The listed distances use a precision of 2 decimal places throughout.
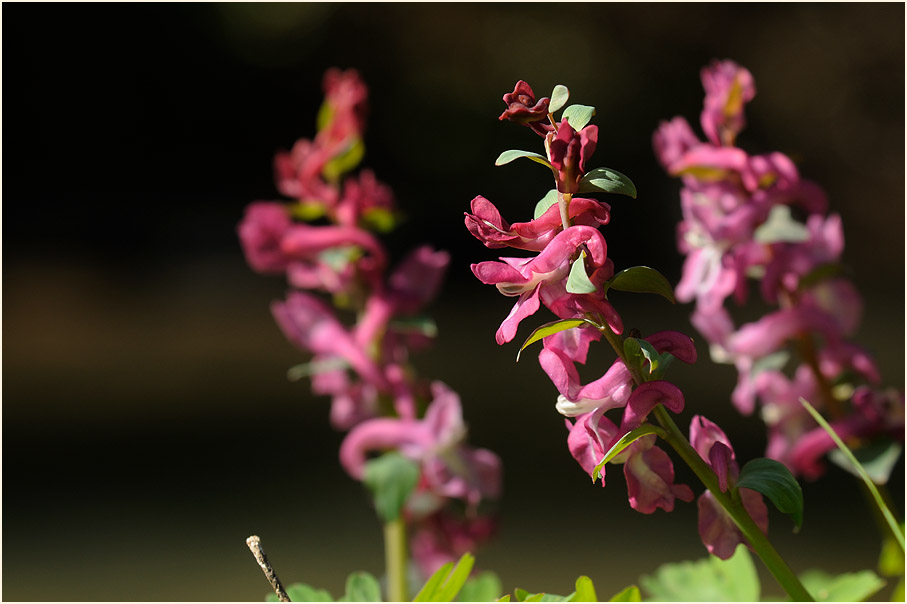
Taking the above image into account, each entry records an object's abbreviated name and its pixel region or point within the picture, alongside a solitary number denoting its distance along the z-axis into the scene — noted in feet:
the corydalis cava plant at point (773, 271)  2.68
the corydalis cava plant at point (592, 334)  2.32
